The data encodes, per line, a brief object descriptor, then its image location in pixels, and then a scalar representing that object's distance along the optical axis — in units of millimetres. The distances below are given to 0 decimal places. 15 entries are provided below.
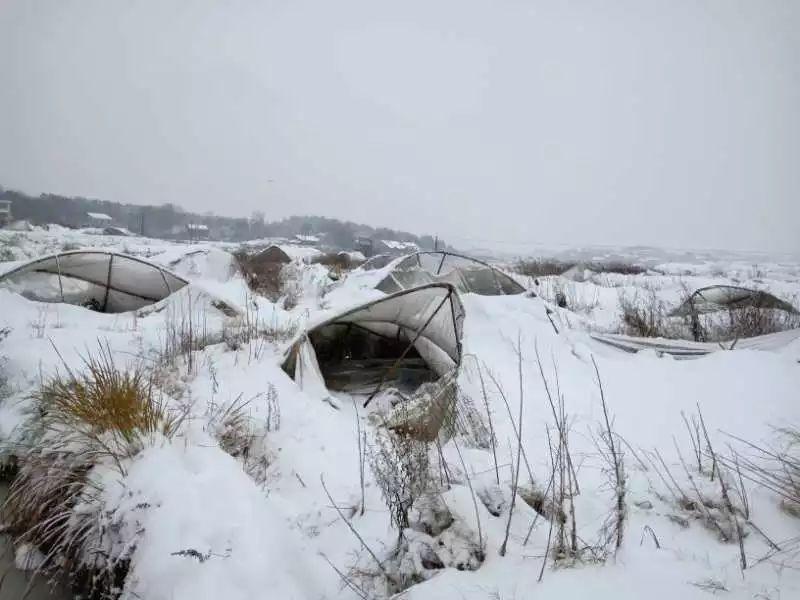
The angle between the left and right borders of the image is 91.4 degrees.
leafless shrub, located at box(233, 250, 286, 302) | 12859
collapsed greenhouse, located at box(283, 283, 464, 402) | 4930
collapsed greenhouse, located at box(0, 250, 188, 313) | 6691
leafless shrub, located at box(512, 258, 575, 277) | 20031
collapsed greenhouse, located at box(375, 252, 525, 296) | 10484
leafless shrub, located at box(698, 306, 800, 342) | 6904
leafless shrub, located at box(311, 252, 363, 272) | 23928
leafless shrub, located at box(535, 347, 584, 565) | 1582
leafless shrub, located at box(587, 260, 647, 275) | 25750
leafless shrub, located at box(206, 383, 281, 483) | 2929
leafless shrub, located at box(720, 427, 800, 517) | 1898
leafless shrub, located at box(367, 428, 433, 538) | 1935
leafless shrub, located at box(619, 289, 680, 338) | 7198
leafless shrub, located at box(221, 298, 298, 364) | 4801
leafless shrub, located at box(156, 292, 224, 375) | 4266
